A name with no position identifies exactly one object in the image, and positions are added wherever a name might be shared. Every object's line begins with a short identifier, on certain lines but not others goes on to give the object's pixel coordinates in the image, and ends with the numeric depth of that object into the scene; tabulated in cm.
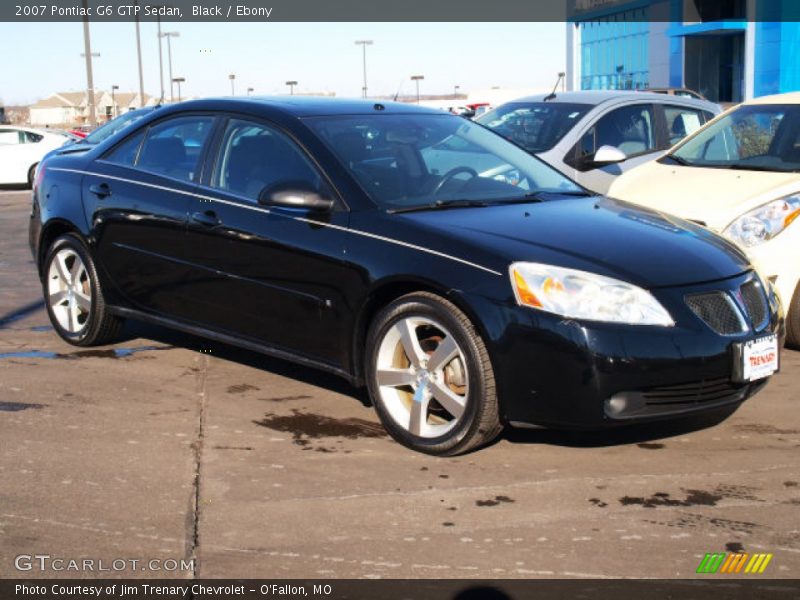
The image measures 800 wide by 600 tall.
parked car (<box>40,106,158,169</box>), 1770
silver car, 975
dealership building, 4422
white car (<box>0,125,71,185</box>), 2505
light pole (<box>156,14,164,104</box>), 6382
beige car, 680
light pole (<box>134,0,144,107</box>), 5442
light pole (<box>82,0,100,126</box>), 3466
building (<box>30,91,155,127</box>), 11306
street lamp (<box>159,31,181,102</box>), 6844
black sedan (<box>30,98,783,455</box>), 468
